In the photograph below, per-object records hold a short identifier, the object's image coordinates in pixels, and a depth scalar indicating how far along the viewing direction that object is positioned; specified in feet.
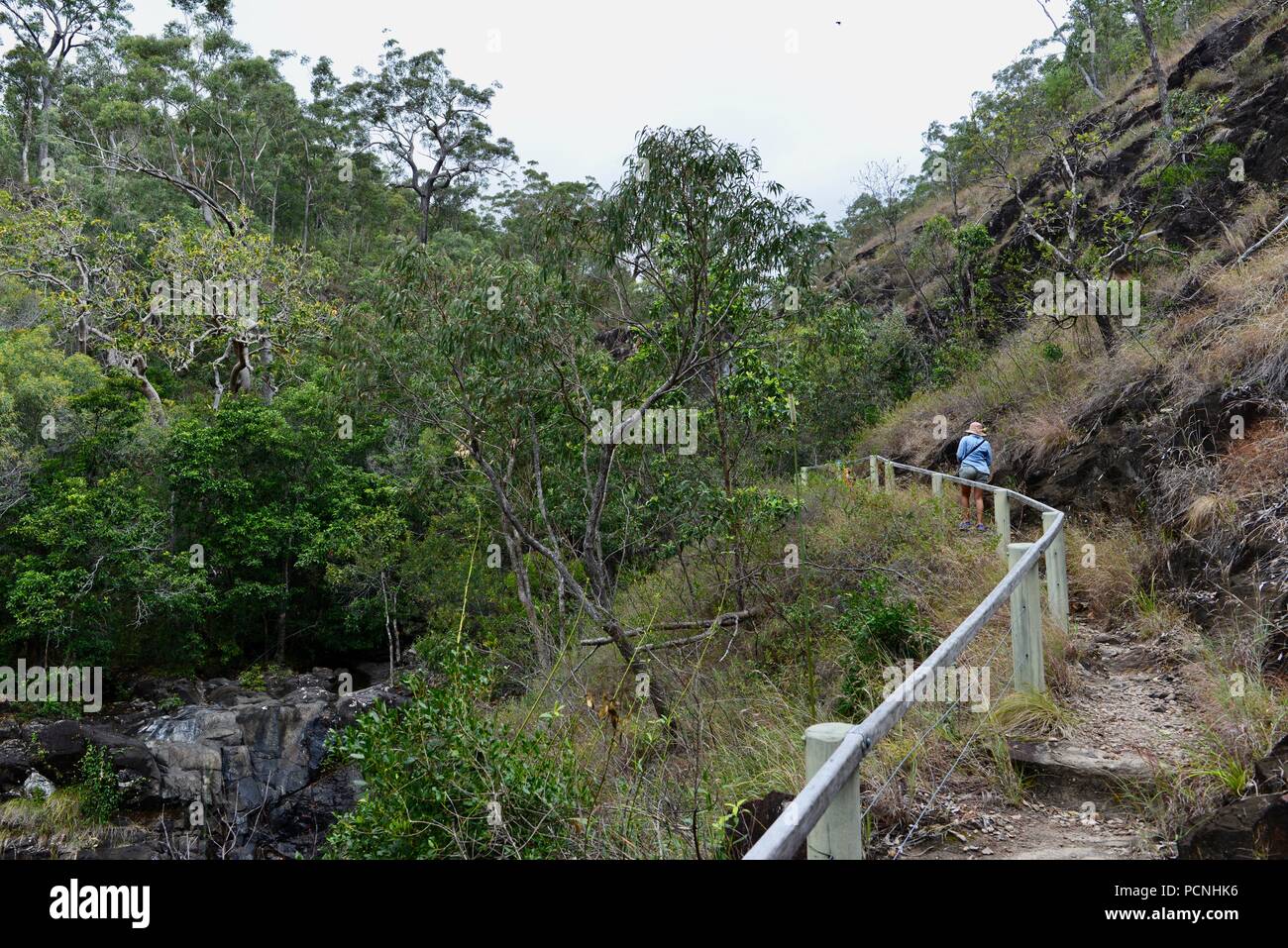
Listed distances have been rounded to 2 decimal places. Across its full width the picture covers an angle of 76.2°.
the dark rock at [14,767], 60.75
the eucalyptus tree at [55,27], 134.06
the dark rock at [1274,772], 10.25
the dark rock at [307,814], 62.75
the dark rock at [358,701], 69.14
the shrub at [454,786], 16.07
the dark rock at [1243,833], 9.11
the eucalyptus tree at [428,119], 133.49
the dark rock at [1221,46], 56.44
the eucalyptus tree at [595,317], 31.17
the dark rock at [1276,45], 50.86
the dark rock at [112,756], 62.64
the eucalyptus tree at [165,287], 83.30
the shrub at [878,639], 24.00
